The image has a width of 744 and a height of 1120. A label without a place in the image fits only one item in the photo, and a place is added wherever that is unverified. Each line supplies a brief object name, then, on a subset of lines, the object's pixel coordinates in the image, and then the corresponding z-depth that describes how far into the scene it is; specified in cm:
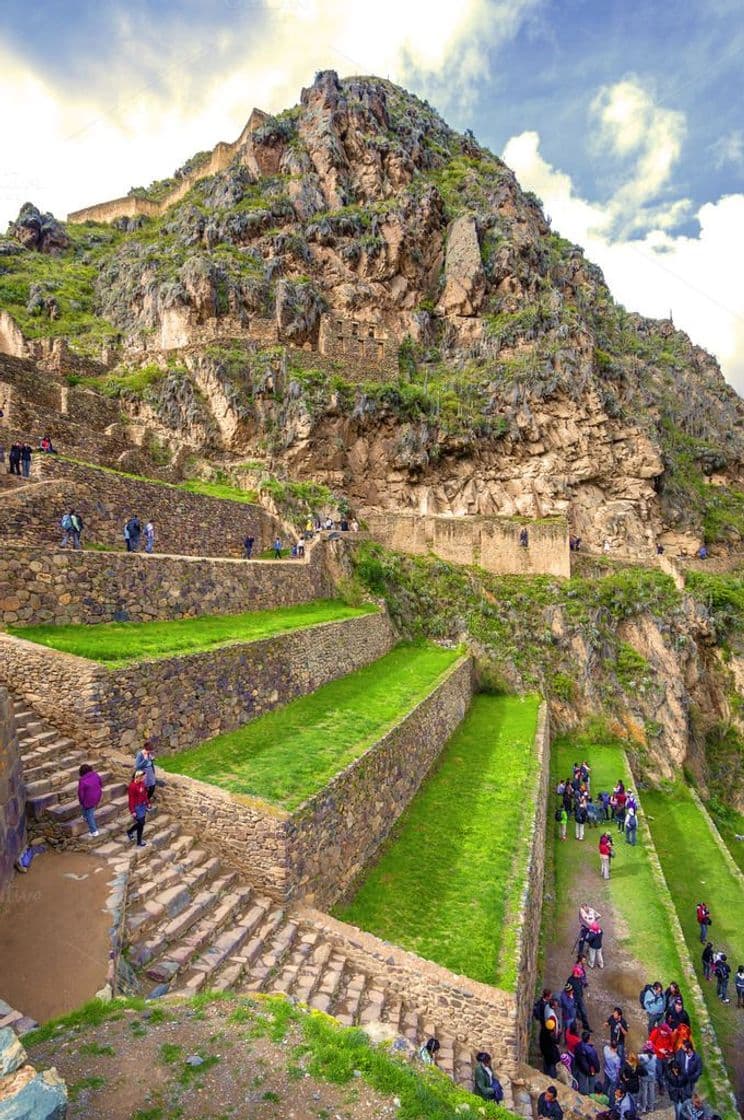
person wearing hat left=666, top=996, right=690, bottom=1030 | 991
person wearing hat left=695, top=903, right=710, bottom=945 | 1365
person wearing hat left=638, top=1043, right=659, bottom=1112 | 909
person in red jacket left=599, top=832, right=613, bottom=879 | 1466
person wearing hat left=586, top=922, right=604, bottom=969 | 1152
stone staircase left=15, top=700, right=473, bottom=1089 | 688
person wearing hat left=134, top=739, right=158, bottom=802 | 870
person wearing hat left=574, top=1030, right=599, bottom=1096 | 929
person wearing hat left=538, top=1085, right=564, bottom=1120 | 743
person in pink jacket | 777
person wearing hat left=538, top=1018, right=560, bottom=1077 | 920
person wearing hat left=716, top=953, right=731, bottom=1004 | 1249
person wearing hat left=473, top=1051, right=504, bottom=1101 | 726
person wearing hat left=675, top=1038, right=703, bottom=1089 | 912
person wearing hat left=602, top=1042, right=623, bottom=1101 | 916
